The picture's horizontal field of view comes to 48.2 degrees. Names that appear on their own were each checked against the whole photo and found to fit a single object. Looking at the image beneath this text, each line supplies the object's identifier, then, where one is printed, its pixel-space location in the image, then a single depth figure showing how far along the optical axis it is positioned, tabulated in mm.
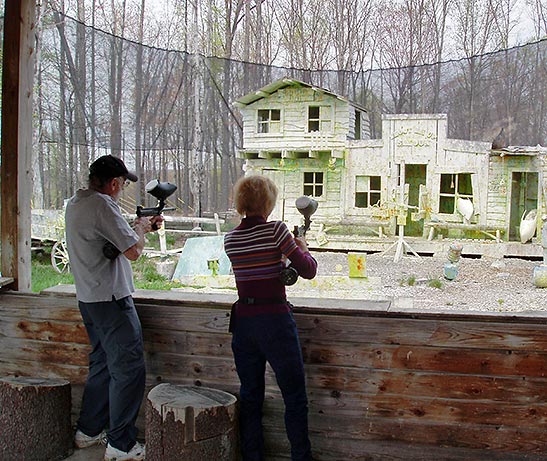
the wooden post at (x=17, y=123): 2285
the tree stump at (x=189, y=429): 1937
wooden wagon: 8109
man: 1987
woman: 1846
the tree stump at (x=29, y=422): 2164
